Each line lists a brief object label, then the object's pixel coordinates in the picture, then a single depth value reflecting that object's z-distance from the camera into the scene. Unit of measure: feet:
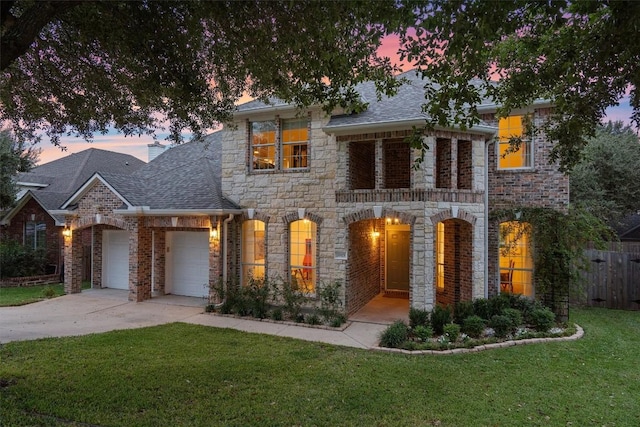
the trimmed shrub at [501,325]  27.04
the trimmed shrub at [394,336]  25.38
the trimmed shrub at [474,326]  26.89
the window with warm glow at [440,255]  38.47
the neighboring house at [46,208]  55.72
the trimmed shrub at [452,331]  25.86
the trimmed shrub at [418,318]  28.45
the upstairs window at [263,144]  38.99
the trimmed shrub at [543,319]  28.27
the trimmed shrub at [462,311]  29.12
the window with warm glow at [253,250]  39.20
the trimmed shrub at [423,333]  25.95
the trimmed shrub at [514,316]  27.50
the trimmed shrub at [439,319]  27.94
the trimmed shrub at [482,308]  29.91
